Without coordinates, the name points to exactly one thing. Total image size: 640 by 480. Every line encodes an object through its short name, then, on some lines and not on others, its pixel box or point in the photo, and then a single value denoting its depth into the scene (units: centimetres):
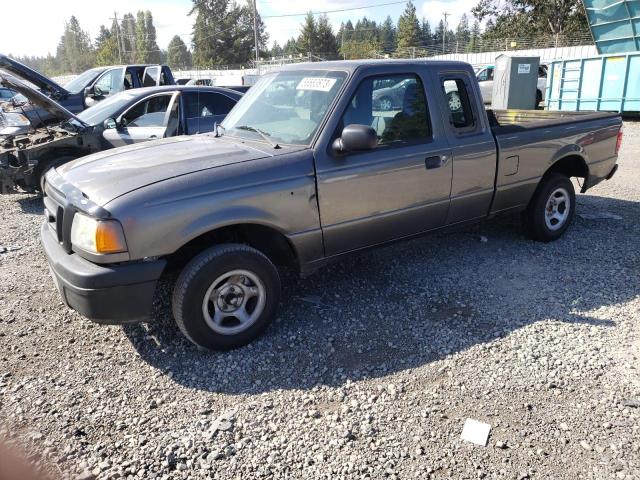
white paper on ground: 269
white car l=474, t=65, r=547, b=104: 1892
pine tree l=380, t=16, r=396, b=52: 12175
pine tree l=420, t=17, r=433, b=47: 8753
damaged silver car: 686
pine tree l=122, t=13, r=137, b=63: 8788
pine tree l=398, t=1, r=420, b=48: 7733
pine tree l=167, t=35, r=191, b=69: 10362
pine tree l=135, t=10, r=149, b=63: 9662
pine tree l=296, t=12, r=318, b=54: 6650
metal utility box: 1398
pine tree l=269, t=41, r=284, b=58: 10646
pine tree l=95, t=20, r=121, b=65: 8676
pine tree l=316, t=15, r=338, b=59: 6688
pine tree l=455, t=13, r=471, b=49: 10650
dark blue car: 1086
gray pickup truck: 304
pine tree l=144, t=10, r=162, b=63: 9981
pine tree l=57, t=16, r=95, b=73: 10917
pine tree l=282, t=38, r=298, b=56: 10206
